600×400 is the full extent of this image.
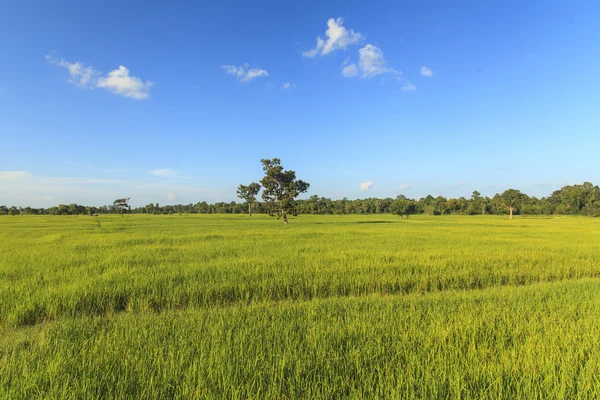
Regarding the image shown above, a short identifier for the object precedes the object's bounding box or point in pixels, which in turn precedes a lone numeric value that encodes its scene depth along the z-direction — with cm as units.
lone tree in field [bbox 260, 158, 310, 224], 3325
